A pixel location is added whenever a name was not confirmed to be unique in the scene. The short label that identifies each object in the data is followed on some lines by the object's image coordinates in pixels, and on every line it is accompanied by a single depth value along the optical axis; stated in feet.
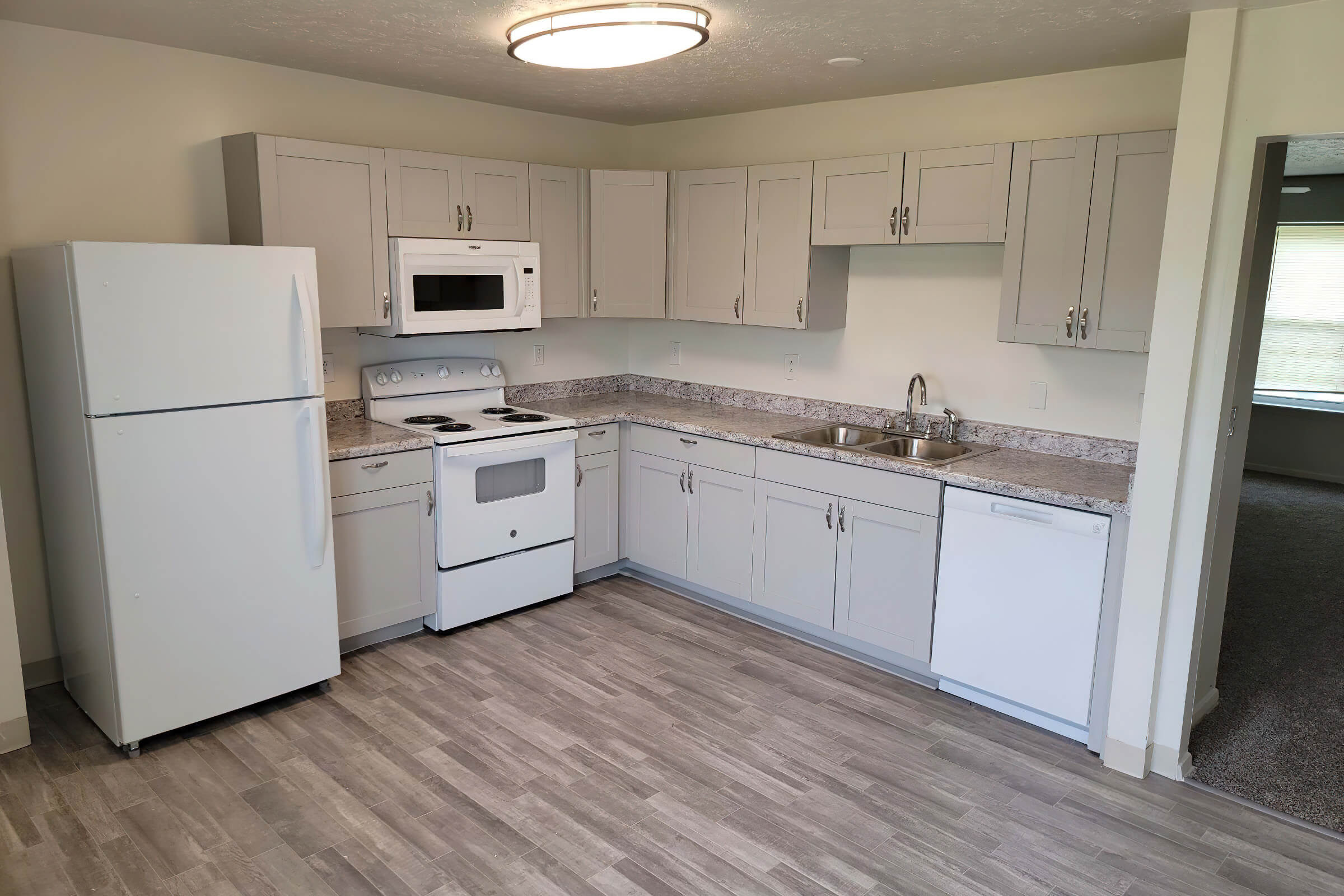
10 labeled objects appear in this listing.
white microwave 12.38
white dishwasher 9.74
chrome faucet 12.75
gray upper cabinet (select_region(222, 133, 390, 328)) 11.02
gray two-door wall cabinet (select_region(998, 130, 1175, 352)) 9.82
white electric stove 12.44
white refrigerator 8.80
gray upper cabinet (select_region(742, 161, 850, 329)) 13.11
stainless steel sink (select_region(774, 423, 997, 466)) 12.26
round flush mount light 8.36
